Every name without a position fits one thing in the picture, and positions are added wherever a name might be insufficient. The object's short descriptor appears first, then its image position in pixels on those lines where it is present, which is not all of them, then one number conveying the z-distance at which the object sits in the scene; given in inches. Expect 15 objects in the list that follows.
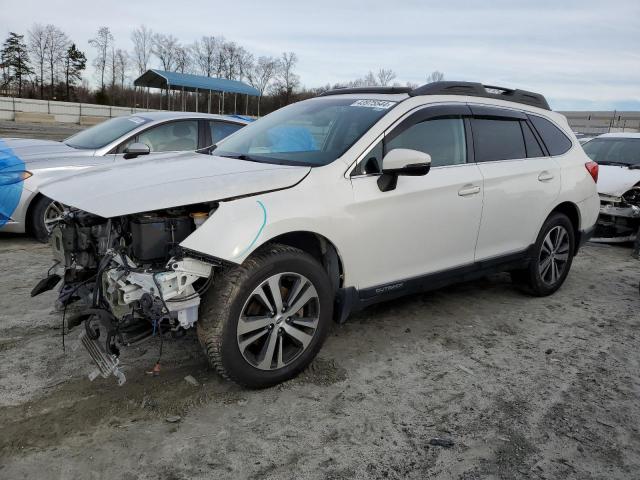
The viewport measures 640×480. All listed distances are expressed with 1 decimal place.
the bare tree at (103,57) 2358.5
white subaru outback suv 111.6
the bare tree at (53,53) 2378.2
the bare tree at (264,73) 2736.2
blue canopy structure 1226.9
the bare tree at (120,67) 2412.3
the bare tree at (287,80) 2706.7
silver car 229.5
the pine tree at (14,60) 2277.3
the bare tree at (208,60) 2581.2
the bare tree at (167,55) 2452.0
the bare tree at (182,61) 2501.2
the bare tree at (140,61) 2452.0
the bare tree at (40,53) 2375.7
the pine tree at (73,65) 2395.4
